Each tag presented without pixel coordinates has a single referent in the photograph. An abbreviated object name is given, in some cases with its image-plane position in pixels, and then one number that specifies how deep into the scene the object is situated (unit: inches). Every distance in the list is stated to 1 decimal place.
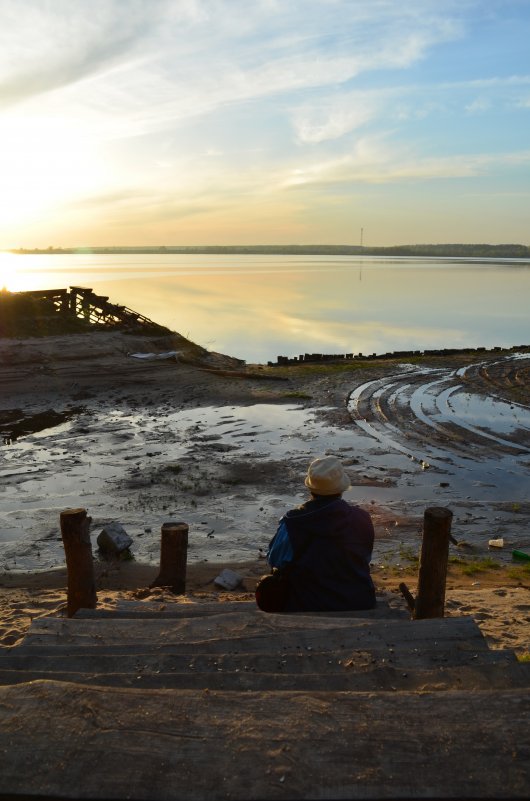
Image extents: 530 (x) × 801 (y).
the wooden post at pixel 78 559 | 260.7
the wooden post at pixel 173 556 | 303.3
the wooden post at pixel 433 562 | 245.1
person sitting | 193.9
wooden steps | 95.7
